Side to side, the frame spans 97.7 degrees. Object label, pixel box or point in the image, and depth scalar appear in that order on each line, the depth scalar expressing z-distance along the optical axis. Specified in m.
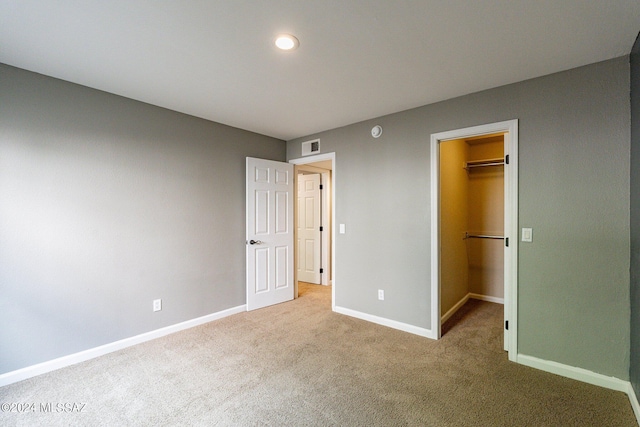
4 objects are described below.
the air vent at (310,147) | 3.96
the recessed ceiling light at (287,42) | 1.83
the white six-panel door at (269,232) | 3.82
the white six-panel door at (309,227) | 5.22
